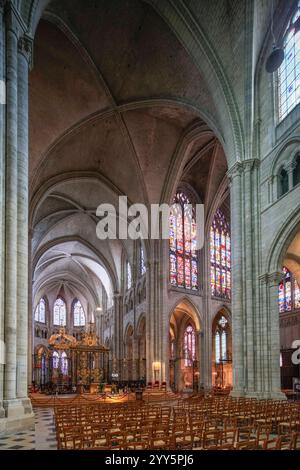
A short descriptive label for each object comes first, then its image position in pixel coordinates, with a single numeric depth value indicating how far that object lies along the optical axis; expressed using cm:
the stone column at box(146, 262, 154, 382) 3509
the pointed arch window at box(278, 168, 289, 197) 1945
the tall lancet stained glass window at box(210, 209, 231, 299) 4121
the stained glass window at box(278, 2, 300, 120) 1939
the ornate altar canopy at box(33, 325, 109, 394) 3719
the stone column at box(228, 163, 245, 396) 2025
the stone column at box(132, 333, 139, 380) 4366
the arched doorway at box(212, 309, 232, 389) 4402
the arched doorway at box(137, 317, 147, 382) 4269
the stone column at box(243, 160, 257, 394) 1966
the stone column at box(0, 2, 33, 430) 1245
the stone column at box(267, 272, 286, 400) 1878
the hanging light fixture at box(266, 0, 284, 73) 1421
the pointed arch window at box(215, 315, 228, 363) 4506
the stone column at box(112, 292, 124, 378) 4757
